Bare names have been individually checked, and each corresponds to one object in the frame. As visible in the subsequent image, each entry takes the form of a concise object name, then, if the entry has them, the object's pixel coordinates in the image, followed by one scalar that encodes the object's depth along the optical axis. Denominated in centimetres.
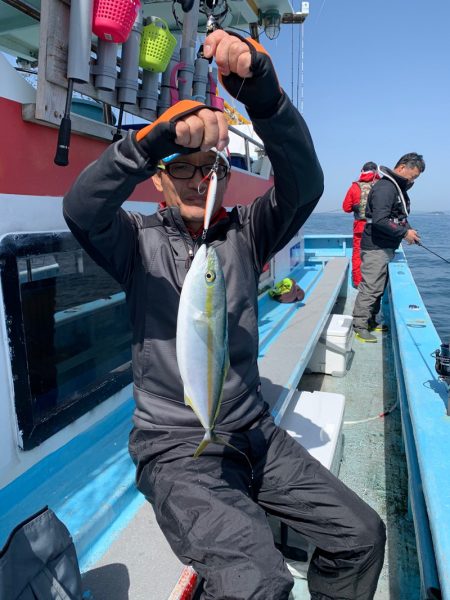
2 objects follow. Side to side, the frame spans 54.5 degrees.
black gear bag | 146
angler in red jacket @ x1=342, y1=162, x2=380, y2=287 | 886
